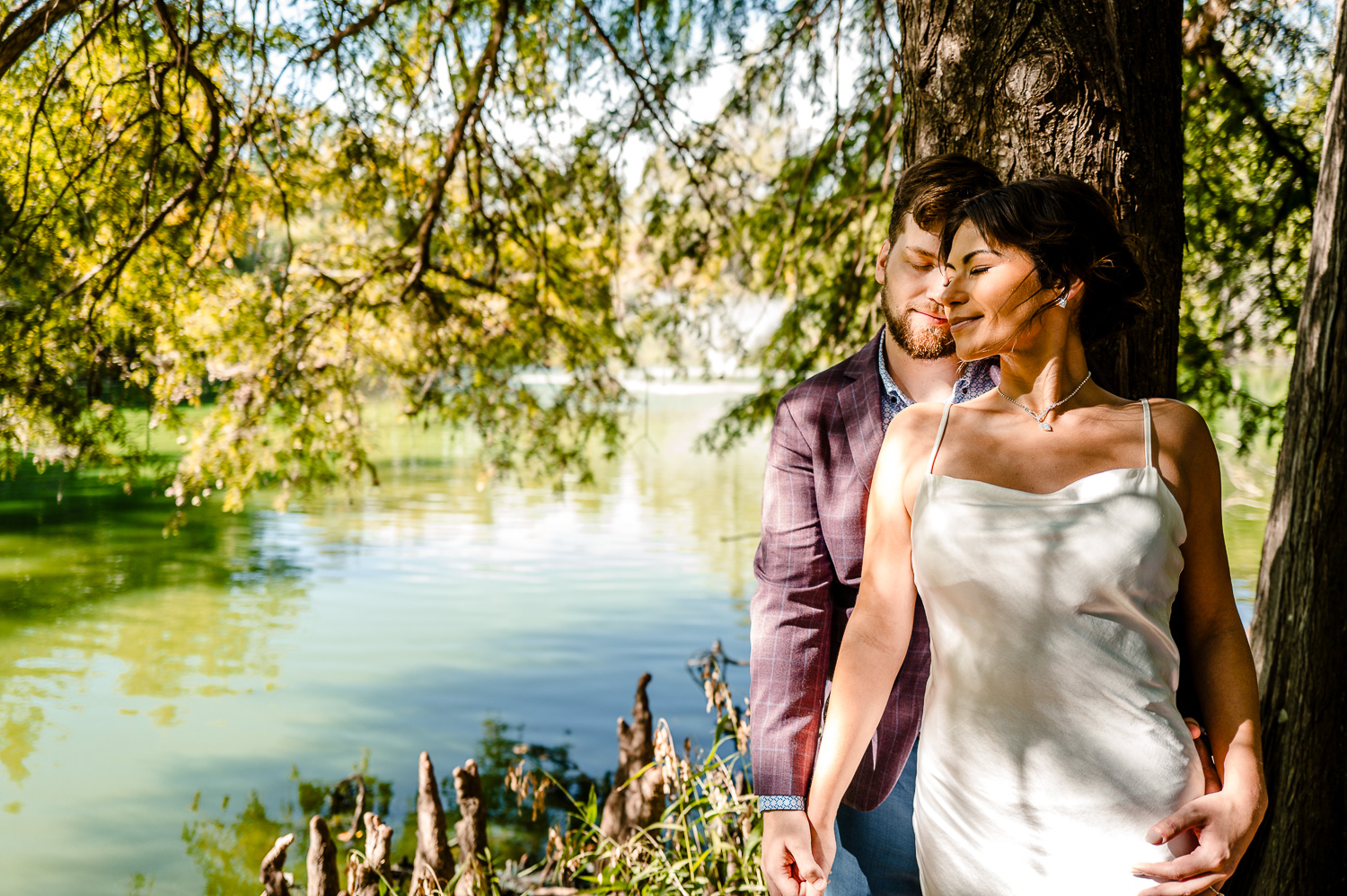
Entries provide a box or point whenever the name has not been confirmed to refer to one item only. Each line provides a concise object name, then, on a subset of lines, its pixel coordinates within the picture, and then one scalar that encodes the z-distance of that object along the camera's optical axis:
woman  1.22
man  1.54
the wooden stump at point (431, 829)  3.78
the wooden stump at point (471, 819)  3.78
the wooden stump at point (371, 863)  3.04
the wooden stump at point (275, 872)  3.34
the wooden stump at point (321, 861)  3.28
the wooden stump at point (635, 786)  3.91
